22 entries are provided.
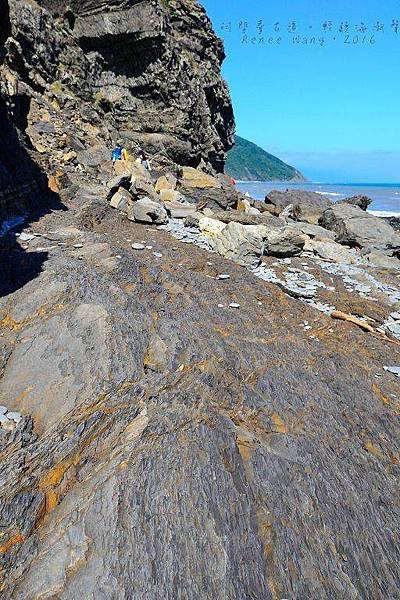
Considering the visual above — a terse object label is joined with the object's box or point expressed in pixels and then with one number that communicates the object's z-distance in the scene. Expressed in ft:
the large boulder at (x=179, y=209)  54.65
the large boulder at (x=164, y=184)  74.38
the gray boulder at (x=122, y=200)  50.57
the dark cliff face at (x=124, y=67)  93.97
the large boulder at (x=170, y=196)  65.80
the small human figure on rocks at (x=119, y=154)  84.89
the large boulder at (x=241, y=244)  38.93
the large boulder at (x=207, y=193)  79.04
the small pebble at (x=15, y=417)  16.89
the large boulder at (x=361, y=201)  129.65
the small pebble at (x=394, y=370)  23.63
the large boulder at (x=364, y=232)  63.00
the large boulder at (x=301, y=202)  109.24
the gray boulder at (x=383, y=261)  47.78
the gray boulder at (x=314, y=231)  66.93
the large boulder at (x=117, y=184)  54.12
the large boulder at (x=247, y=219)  61.81
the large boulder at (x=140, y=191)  57.52
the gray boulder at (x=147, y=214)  46.70
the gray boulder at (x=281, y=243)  42.73
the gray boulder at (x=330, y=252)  47.01
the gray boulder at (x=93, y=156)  69.36
